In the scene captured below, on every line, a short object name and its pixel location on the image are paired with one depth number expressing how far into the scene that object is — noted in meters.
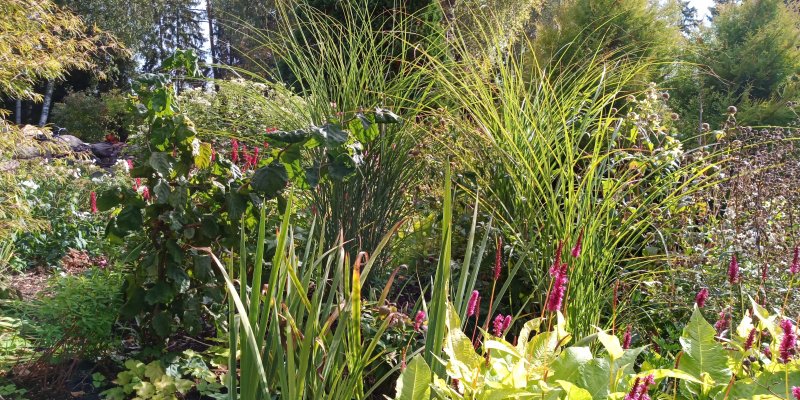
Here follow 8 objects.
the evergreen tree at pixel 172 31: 24.94
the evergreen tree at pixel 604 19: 8.21
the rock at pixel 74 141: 12.48
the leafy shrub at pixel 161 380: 2.05
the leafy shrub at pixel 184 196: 2.16
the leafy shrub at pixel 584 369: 1.22
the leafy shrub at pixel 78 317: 2.21
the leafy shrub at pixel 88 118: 16.00
